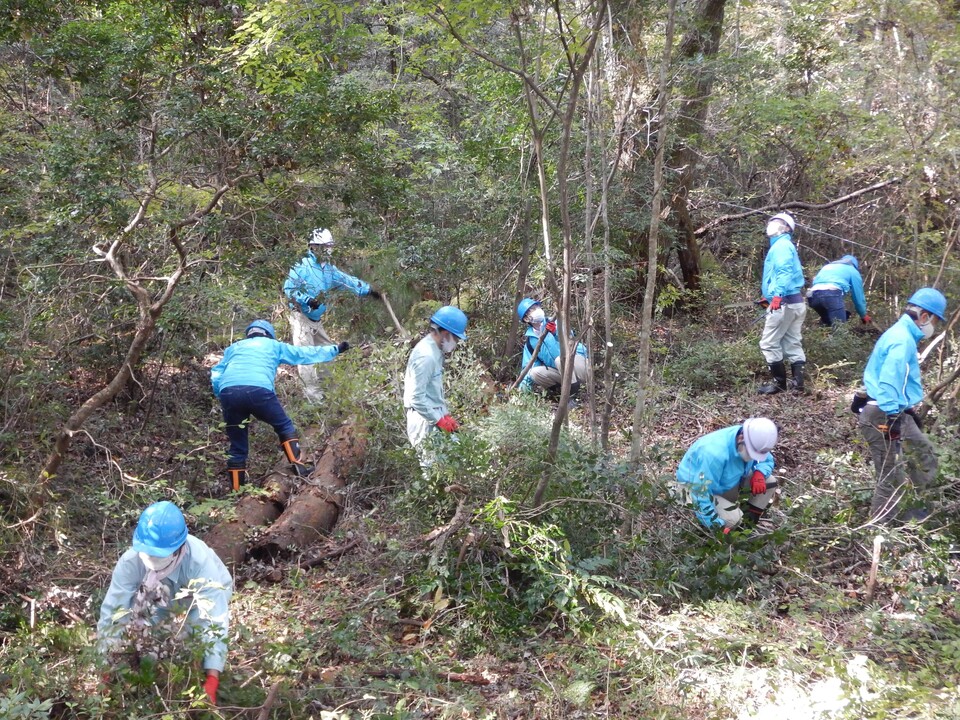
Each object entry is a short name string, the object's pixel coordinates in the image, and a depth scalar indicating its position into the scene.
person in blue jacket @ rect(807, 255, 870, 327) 9.28
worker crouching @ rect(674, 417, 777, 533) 5.55
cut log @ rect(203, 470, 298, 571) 6.07
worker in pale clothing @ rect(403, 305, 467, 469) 6.38
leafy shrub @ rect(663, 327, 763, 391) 9.30
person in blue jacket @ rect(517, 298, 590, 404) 8.36
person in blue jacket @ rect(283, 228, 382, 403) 7.71
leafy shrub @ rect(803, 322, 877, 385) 9.34
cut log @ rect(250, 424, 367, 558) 6.32
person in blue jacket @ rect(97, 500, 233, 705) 4.08
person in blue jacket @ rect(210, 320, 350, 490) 7.00
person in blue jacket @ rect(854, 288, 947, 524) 6.01
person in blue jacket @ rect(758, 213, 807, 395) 8.70
